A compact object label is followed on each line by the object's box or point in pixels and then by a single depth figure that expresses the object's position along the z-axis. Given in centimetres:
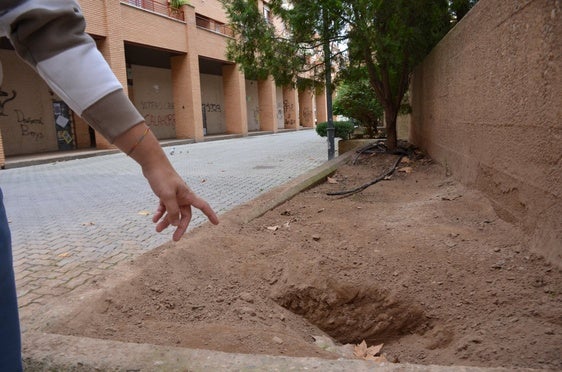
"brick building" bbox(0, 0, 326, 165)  1684
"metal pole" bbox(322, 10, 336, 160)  865
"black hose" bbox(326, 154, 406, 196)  589
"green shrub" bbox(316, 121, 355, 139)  1394
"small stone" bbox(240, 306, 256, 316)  268
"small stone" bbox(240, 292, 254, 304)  287
